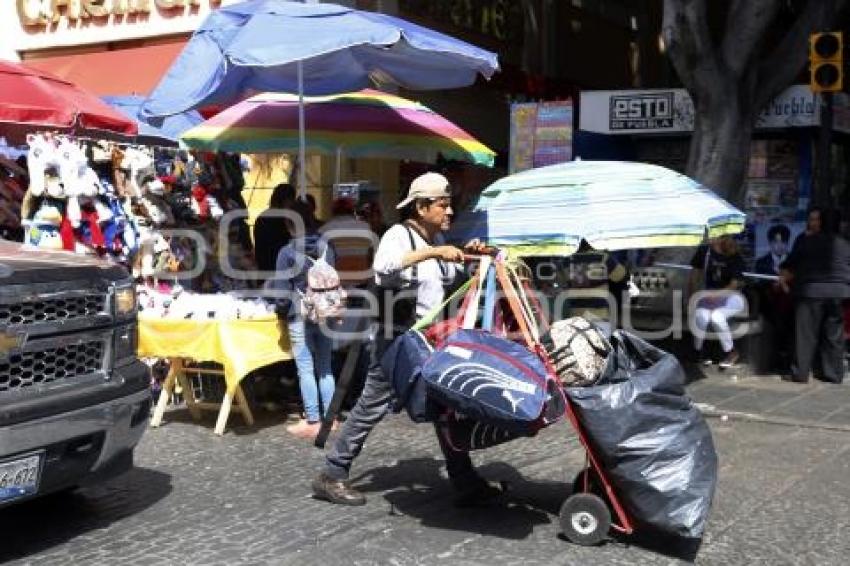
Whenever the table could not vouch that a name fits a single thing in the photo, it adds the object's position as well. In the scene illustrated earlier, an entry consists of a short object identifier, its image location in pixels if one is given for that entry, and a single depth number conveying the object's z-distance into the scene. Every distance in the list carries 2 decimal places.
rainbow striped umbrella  8.89
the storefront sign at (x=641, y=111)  13.70
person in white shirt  5.22
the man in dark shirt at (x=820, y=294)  9.22
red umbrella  7.89
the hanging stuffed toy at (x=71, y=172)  7.51
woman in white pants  9.68
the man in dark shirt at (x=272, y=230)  8.00
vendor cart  4.75
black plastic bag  4.60
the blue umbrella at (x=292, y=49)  6.69
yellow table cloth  6.99
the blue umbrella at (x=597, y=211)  7.37
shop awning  12.91
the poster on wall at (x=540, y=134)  11.27
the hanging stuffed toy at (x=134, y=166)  8.24
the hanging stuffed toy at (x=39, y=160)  7.43
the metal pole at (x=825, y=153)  9.87
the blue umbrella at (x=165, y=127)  9.53
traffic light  9.40
